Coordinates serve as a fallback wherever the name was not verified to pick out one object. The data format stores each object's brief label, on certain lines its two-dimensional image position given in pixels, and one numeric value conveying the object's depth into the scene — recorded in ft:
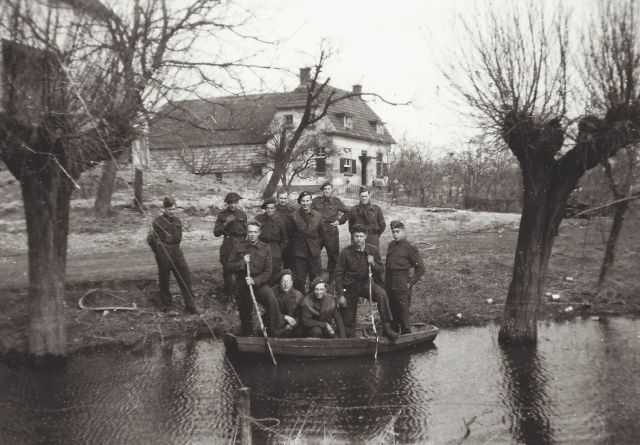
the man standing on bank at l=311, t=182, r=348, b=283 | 39.06
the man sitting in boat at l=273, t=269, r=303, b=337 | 33.37
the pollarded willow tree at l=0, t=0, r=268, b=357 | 25.43
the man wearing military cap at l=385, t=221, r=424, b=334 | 35.29
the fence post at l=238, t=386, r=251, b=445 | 16.65
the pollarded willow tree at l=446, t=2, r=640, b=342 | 29.66
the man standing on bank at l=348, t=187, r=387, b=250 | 38.72
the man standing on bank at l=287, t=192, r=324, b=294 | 37.76
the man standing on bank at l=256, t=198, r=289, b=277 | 37.32
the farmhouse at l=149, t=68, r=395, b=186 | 114.73
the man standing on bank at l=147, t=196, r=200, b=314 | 37.91
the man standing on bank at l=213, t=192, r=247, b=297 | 37.68
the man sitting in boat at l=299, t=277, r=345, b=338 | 33.50
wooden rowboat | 31.83
